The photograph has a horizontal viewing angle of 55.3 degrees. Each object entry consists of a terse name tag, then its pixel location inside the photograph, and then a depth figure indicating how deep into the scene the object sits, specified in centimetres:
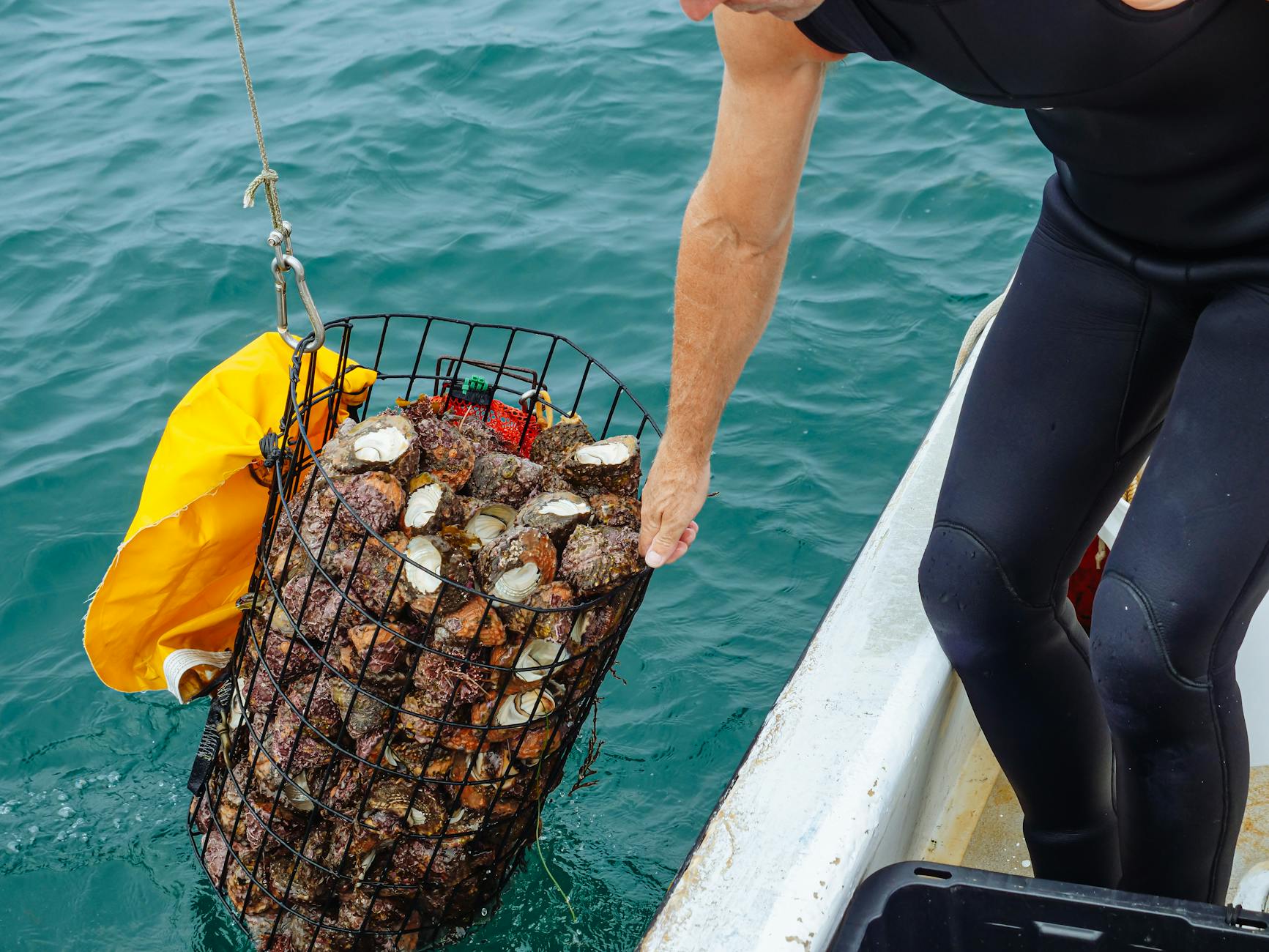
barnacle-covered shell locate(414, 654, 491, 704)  178
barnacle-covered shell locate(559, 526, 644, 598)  181
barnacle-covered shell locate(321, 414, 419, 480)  189
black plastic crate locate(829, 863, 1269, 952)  142
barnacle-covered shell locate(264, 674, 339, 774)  189
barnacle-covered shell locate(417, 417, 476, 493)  202
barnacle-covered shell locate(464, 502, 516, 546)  200
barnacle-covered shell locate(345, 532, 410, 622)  179
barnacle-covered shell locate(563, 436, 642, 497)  200
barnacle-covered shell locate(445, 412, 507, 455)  215
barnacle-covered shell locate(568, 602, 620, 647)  183
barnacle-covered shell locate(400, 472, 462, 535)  189
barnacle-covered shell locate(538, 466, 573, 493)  204
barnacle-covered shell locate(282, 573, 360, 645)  186
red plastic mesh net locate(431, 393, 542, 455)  236
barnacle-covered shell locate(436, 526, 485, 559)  192
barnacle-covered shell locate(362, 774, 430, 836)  189
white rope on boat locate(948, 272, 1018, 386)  268
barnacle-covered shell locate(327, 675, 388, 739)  186
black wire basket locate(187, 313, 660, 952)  180
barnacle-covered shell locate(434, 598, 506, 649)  175
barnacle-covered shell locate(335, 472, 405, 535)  184
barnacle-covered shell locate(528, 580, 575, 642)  179
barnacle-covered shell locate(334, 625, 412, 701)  180
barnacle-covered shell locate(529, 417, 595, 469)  212
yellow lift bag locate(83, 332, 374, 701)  207
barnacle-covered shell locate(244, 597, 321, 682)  193
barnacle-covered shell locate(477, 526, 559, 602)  181
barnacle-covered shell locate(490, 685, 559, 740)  184
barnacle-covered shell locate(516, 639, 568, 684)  184
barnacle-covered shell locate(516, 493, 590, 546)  188
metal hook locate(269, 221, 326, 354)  199
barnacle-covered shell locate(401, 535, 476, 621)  176
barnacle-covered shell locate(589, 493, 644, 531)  195
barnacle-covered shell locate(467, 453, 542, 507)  203
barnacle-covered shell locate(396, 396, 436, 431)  213
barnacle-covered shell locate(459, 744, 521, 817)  190
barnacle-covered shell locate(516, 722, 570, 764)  188
